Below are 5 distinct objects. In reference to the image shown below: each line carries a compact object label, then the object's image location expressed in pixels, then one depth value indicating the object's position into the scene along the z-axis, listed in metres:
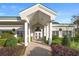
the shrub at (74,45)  5.09
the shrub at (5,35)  6.98
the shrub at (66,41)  5.22
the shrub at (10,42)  5.23
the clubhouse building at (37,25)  5.77
